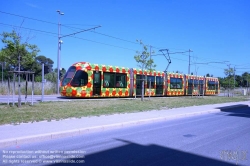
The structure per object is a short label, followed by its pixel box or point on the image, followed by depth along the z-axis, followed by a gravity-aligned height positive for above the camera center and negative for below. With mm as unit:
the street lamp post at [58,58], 25859 +3143
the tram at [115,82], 19422 +338
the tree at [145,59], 20844 +2476
